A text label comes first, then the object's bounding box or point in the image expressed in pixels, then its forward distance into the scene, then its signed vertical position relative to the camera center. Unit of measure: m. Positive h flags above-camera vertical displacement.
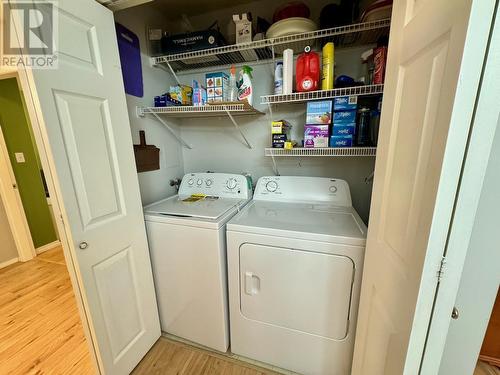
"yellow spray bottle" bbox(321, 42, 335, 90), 1.34 +0.47
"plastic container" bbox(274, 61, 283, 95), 1.52 +0.45
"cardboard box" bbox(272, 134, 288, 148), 1.66 +0.01
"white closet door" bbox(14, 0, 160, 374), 0.99 -0.15
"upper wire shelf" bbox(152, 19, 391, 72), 1.34 +0.71
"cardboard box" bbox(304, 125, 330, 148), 1.50 +0.04
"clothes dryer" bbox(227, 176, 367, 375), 1.18 -0.85
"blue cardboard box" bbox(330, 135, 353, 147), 1.46 +0.00
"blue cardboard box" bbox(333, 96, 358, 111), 1.39 +0.25
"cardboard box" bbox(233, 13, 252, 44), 1.58 +0.86
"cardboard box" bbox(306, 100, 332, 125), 1.47 +0.20
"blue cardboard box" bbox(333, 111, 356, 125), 1.42 +0.16
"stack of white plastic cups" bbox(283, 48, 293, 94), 1.41 +0.47
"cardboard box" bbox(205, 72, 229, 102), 1.67 +0.44
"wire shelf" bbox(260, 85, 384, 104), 1.28 +0.30
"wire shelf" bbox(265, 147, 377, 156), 1.40 -0.07
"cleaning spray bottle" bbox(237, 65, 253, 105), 1.64 +0.44
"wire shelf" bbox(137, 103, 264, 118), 1.62 +0.27
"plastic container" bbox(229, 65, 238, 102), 1.69 +0.44
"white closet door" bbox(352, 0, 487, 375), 0.47 -0.07
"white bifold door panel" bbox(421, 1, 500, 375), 0.44 -0.13
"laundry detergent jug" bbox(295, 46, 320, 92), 1.40 +0.46
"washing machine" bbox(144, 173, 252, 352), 1.39 -0.83
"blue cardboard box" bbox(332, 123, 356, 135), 1.44 +0.08
